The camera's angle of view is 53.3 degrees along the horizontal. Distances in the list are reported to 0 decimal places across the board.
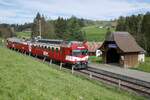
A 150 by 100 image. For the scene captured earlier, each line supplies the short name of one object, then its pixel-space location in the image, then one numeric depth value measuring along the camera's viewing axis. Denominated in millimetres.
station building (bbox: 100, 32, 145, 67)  22700
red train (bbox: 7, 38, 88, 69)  18410
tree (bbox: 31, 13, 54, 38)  57222
